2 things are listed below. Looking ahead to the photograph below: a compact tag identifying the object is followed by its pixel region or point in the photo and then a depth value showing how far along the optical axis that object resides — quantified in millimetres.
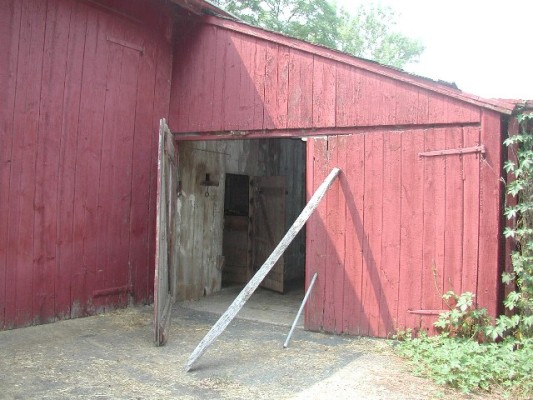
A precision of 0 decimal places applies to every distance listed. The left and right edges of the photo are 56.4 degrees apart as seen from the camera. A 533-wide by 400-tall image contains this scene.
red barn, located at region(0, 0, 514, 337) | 5359
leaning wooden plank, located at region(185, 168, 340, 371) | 4598
